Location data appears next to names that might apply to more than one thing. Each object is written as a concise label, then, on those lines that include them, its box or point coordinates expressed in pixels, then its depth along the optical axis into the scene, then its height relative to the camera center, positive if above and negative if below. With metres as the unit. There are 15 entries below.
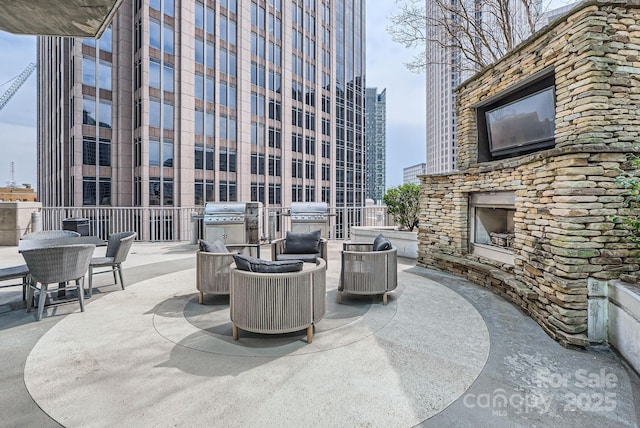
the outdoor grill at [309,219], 8.18 -0.25
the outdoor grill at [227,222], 8.09 -0.33
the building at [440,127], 77.38 +22.38
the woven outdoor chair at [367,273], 4.12 -0.85
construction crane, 70.62 +29.67
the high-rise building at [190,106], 16.20 +6.29
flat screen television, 3.99 +1.23
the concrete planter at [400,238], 7.54 -0.72
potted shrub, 7.89 +0.16
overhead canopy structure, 2.86 +1.93
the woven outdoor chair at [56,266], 3.48 -0.65
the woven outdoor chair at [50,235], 4.58 -0.38
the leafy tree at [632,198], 2.84 +0.11
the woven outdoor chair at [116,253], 4.58 -0.66
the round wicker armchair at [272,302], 2.92 -0.88
